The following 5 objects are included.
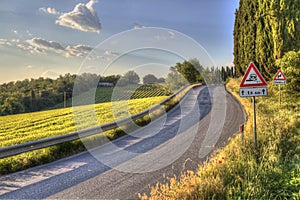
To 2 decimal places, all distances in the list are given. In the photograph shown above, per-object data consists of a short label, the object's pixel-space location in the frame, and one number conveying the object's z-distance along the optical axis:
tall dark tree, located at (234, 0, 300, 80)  17.23
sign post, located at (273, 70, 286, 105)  13.77
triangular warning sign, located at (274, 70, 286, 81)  13.77
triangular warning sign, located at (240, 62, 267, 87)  6.89
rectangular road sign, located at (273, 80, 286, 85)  13.84
